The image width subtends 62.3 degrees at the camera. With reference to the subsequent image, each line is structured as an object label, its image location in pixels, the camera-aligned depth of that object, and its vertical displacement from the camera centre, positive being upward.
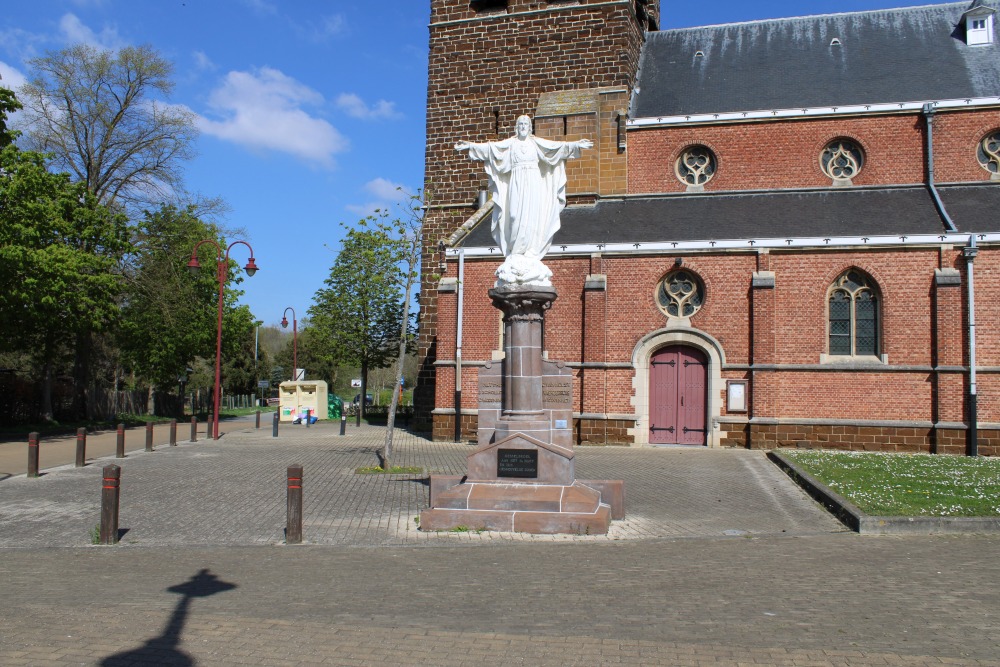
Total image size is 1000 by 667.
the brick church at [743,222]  19.81 +4.39
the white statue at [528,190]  10.55 +2.51
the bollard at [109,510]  9.34 -1.52
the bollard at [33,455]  14.50 -1.42
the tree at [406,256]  15.69 +2.43
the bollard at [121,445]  18.09 -1.51
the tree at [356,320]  42.31 +3.16
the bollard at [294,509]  9.16 -1.44
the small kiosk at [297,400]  34.56 -0.83
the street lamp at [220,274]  24.67 +3.36
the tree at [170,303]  33.69 +3.33
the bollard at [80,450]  16.31 -1.47
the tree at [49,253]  21.83 +3.45
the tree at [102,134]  31.38 +9.47
